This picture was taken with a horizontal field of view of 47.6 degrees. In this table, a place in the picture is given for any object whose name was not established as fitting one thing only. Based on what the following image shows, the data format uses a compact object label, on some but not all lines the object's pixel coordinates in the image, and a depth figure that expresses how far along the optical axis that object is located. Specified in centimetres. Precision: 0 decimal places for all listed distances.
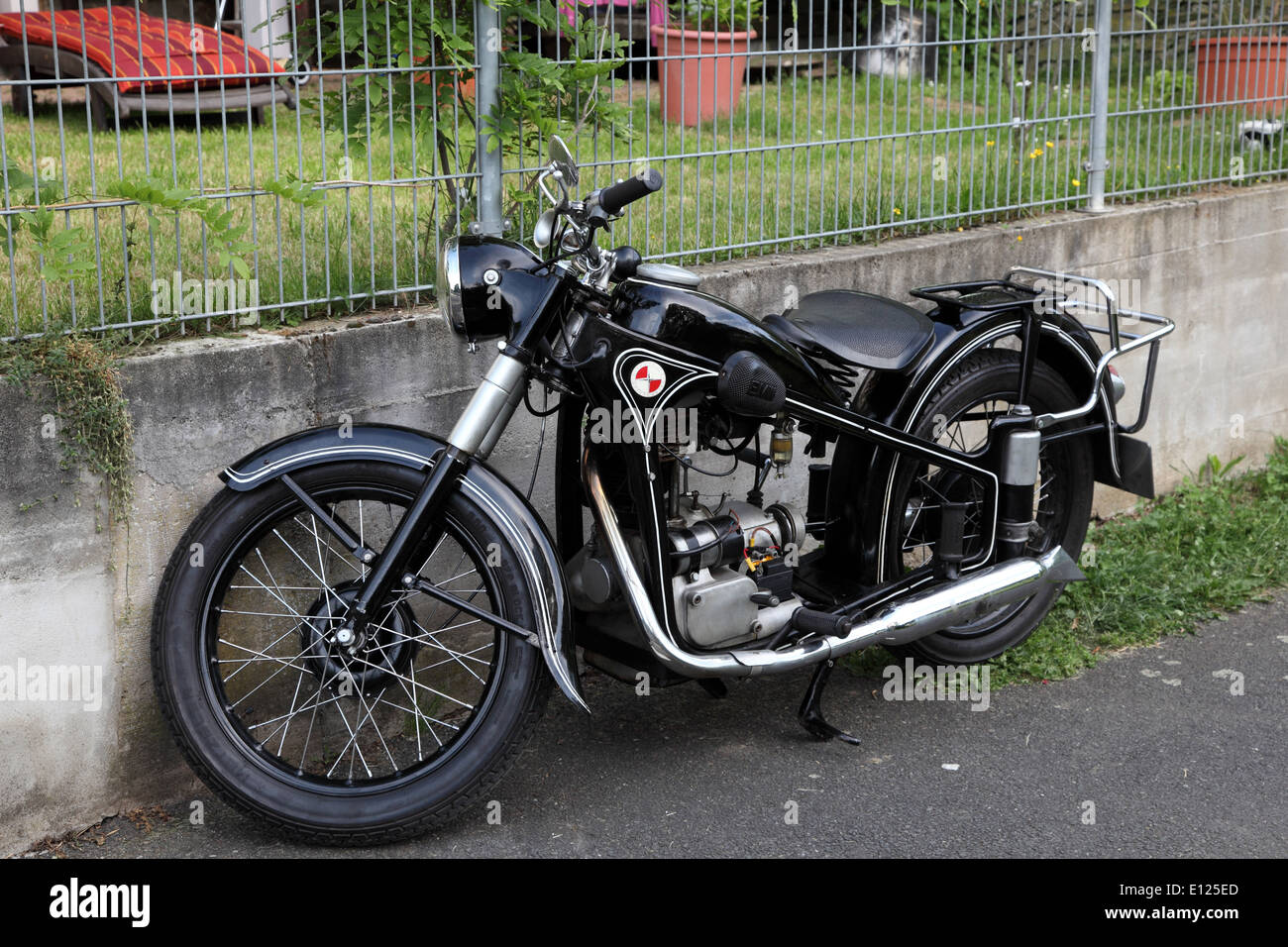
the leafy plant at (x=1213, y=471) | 647
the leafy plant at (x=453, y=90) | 411
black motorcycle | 351
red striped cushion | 365
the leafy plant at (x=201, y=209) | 360
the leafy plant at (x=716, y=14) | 475
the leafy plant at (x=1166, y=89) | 628
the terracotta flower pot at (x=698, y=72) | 468
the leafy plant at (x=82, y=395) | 348
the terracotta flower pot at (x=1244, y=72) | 640
